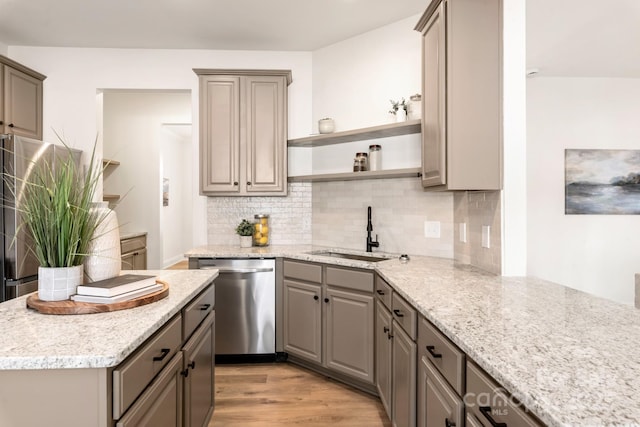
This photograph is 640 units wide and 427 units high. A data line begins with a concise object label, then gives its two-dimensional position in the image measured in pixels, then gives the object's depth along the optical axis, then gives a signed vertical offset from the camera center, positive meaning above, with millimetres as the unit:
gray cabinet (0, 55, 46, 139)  3074 +1024
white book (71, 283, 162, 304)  1318 -312
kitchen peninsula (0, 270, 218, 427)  931 -417
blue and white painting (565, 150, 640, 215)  4371 +373
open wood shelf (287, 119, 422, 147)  2717 +659
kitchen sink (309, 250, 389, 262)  2951 -368
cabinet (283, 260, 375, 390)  2484 -789
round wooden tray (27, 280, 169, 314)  1265 -330
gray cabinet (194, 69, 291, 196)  3367 +759
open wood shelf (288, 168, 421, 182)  2693 +315
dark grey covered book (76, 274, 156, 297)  1332 -275
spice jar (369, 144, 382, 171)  3024 +468
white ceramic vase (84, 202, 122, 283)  1483 -150
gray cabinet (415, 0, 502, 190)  1983 +651
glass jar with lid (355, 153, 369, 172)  3088 +444
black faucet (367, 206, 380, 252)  3072 -190
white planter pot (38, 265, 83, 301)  1327 -255
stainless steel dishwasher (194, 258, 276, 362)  3006 -764
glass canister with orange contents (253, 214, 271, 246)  3531 -182
